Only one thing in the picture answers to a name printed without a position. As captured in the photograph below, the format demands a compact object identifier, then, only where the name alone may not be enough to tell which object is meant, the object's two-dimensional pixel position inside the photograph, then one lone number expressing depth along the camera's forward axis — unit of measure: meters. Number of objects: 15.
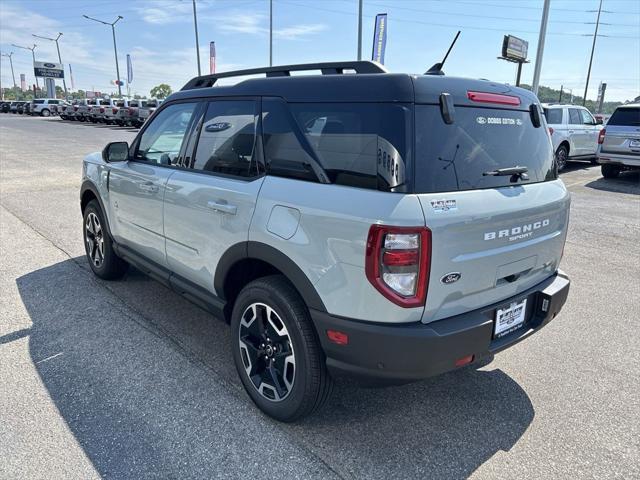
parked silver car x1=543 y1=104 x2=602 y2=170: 13.24
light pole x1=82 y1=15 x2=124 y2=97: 45.47
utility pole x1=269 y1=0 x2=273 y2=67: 31.96
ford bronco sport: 2.15
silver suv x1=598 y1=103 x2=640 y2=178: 11.52
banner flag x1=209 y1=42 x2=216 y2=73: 38.22
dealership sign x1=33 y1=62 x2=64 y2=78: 75.50
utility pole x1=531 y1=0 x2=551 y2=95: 18.64
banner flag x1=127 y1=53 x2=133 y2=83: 53.66
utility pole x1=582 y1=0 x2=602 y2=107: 42.65
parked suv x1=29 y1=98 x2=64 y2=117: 48.94
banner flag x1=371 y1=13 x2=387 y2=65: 25.44
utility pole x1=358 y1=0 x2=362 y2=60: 23.28
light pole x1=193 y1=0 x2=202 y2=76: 34.46
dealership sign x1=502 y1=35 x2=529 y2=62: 20.30
